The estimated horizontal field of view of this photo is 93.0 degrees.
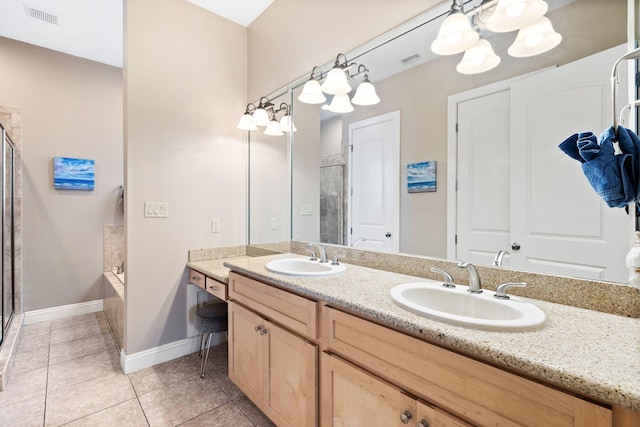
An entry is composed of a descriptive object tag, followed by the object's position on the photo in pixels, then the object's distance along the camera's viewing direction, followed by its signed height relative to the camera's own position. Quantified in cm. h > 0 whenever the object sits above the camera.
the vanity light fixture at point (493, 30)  115 +74
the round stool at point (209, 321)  210 -77
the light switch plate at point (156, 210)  222 +1
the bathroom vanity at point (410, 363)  65 -42
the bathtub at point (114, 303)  238 -81
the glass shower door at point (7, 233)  252 -19
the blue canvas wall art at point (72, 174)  312 +40
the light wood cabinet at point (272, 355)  129 -70
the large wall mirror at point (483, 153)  108 +29
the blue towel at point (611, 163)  89 +15
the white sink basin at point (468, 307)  84 -32
